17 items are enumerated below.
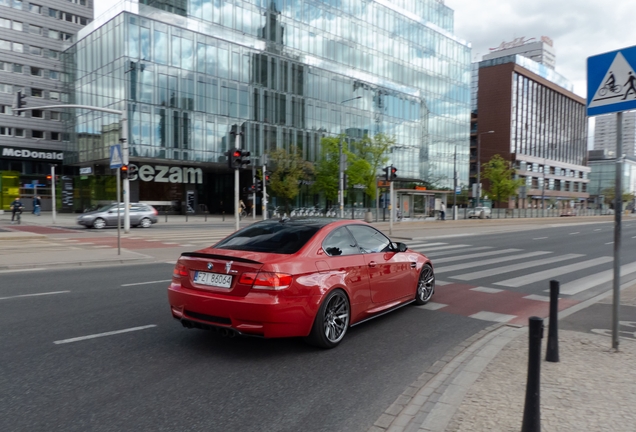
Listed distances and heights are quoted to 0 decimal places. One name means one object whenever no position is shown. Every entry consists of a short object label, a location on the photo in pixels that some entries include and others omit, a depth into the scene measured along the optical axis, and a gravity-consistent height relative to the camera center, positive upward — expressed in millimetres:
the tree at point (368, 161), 48219 +4206
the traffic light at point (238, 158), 19002 +1716
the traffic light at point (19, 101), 19502 +4084
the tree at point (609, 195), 111794 +1871
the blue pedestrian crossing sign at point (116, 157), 14797 +1339
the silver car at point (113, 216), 27266 -1064
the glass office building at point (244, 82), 42062 +12773
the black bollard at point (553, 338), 4730 -1393
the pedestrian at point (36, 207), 42531 -773
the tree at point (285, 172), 48812 +2978
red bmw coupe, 4766 -901
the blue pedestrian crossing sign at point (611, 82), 4742 +1268
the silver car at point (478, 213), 55156 -1370
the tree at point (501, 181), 72000 +3210
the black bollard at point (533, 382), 3113 -1224
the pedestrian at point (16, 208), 31612 -649
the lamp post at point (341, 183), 27219 +1035
